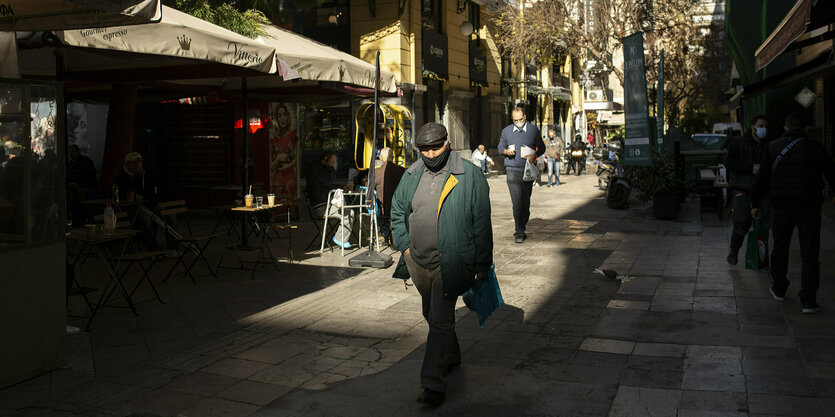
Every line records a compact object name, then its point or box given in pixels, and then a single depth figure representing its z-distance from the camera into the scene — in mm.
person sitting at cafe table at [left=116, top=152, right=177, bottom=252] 9648
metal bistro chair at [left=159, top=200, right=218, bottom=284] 8258
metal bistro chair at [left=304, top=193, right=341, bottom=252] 11127
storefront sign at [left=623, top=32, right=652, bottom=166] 13828
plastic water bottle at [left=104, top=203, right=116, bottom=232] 7054
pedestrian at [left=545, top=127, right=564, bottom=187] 23203
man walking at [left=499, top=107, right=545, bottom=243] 11102
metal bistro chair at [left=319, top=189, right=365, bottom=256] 10369
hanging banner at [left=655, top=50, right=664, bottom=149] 15125
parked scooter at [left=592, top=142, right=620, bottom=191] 18747
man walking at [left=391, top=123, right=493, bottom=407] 4672
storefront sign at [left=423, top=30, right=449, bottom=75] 25141
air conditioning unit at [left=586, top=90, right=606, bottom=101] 41744
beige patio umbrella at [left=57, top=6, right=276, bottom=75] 6293
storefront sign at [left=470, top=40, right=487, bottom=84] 29734
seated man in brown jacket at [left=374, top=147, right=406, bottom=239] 10211
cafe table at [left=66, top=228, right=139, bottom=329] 6645
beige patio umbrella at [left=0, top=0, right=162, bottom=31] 5176
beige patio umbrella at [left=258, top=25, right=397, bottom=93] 8977
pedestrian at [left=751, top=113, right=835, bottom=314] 6566
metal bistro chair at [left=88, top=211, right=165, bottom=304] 6992
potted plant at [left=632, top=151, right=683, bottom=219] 13922
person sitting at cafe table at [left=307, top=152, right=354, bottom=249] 10938
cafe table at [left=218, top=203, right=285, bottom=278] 9266
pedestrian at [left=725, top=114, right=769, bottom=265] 8859
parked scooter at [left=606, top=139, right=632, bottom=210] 15898
